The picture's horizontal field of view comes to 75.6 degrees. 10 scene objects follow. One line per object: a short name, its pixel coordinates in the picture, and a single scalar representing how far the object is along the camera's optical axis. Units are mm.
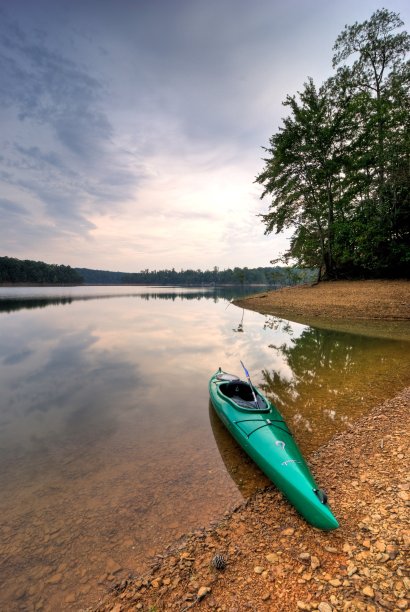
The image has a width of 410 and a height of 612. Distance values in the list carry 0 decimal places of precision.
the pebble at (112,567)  3194
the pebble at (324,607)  2418
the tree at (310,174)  27797
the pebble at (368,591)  2504
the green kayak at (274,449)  3516
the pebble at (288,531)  3447
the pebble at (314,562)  2920
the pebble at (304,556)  3036
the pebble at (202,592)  2710
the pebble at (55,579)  3100
